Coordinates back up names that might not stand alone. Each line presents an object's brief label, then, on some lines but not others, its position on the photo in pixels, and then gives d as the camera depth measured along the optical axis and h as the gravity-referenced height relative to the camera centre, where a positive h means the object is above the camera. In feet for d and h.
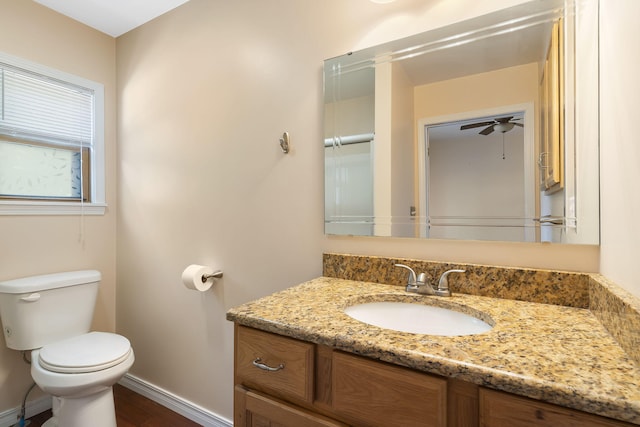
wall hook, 4.91 +1.09
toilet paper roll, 5.39 -1.09
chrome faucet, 3.58 -0.85
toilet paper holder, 5.53 -1.09
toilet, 4.67 -2.20
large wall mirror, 3.22 +0.96
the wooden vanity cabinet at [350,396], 1.88 -1.29
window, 5.92 +1.49
